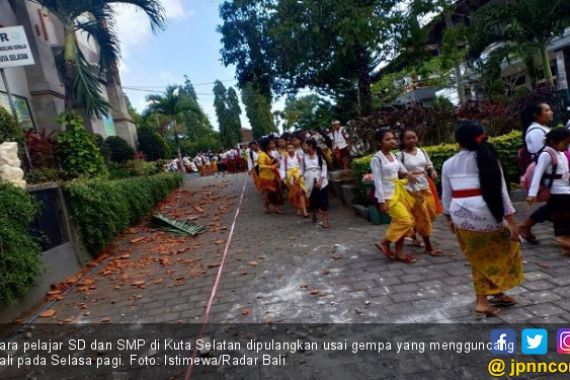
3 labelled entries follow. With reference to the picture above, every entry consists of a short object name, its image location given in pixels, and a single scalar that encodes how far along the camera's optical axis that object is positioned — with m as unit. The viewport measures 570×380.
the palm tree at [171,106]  25.70
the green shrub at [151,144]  19.64
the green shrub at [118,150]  14.84
